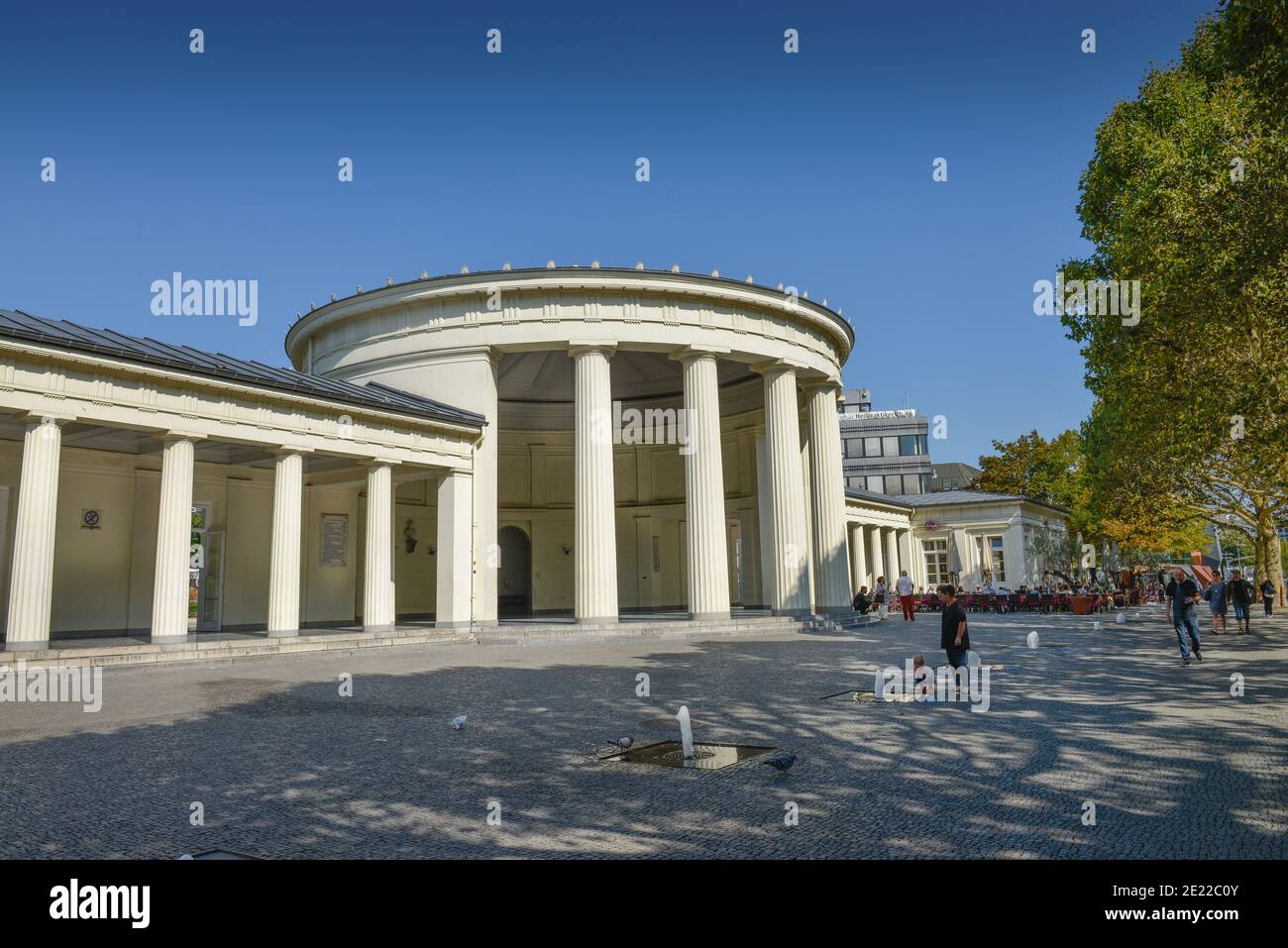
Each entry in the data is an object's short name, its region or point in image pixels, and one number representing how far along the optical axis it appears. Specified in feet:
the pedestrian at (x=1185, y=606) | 46.75
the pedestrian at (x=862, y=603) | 102.63
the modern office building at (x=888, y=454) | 263.70
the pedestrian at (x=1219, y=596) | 68.28
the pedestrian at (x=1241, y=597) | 67.62
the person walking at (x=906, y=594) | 108.99
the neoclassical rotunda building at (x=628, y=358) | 82.99
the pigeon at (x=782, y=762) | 22.24
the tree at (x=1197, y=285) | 44.55
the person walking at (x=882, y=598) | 117.60
